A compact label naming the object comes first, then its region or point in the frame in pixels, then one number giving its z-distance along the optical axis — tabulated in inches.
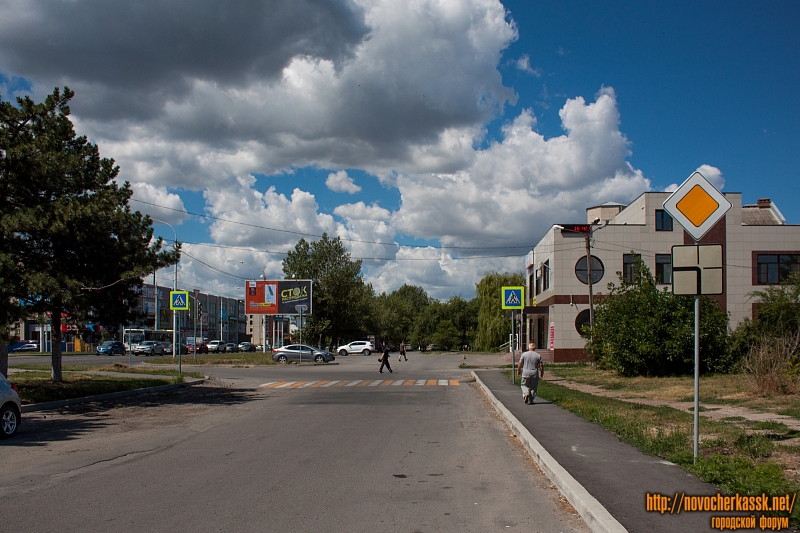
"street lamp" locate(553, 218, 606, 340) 1654.7
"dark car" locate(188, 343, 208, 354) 2966.0
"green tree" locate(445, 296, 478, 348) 4379.9
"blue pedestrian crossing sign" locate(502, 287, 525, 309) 876.0
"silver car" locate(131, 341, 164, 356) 2498.8
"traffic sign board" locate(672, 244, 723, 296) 326.6
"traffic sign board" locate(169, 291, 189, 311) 1046.9
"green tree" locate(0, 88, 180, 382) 636.1
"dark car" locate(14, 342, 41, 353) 2844.5
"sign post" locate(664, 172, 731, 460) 327.0
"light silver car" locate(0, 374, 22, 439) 445.1
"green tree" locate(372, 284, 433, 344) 3892.7
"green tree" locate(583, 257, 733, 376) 1042.7
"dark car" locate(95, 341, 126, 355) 2488.9
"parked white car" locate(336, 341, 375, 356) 2778.1
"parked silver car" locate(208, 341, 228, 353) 3198.8
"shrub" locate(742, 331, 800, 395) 649.0
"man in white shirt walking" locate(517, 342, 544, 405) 637.3
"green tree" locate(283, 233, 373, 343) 2748.5
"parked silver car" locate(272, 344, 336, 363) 1938.2
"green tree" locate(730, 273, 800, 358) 1070.4
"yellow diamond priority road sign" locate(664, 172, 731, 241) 329.4
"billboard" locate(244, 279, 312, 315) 2459.4
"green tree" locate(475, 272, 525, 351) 2778.1
